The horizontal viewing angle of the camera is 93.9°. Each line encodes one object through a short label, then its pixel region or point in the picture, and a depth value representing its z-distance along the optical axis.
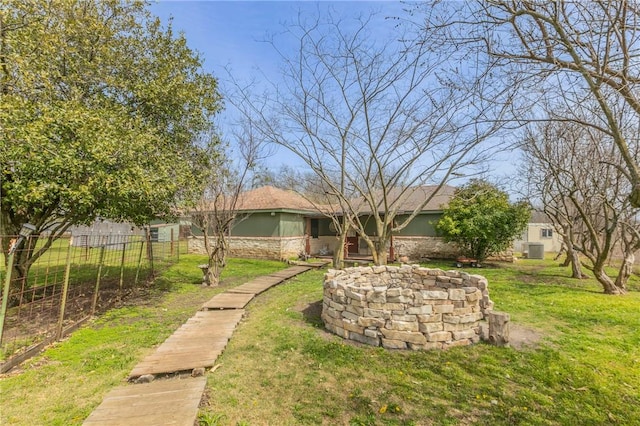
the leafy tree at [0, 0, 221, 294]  5.20
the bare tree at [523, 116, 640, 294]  8.61
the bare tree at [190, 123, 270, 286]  9.60
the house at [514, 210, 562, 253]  23.08
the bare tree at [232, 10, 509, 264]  7.34
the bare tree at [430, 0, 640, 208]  2.76
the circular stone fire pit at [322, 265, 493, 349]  4.63
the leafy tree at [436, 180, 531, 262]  12.89
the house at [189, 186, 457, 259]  15.51
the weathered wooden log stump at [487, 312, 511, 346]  4.63
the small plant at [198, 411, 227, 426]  2.88
